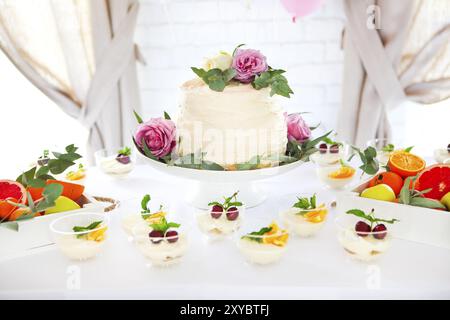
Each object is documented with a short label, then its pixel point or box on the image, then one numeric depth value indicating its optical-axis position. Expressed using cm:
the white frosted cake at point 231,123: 163
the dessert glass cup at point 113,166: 212
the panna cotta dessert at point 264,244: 131
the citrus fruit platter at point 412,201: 143
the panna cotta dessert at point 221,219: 141
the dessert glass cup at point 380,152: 207
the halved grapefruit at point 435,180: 151
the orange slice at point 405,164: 168
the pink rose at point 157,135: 167
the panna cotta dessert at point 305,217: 148
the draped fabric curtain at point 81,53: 313
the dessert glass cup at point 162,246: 129
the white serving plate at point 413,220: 142
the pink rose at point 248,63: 160
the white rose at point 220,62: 166
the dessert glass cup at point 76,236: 135
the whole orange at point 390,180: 160
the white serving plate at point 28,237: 141
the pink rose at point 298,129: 179
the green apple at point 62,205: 151
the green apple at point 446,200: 145
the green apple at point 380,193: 152
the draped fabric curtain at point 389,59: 308
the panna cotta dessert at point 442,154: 206
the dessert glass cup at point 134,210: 146
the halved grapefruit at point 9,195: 141
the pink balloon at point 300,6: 261
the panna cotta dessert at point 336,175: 190
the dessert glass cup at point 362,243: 131
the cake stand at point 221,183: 162
